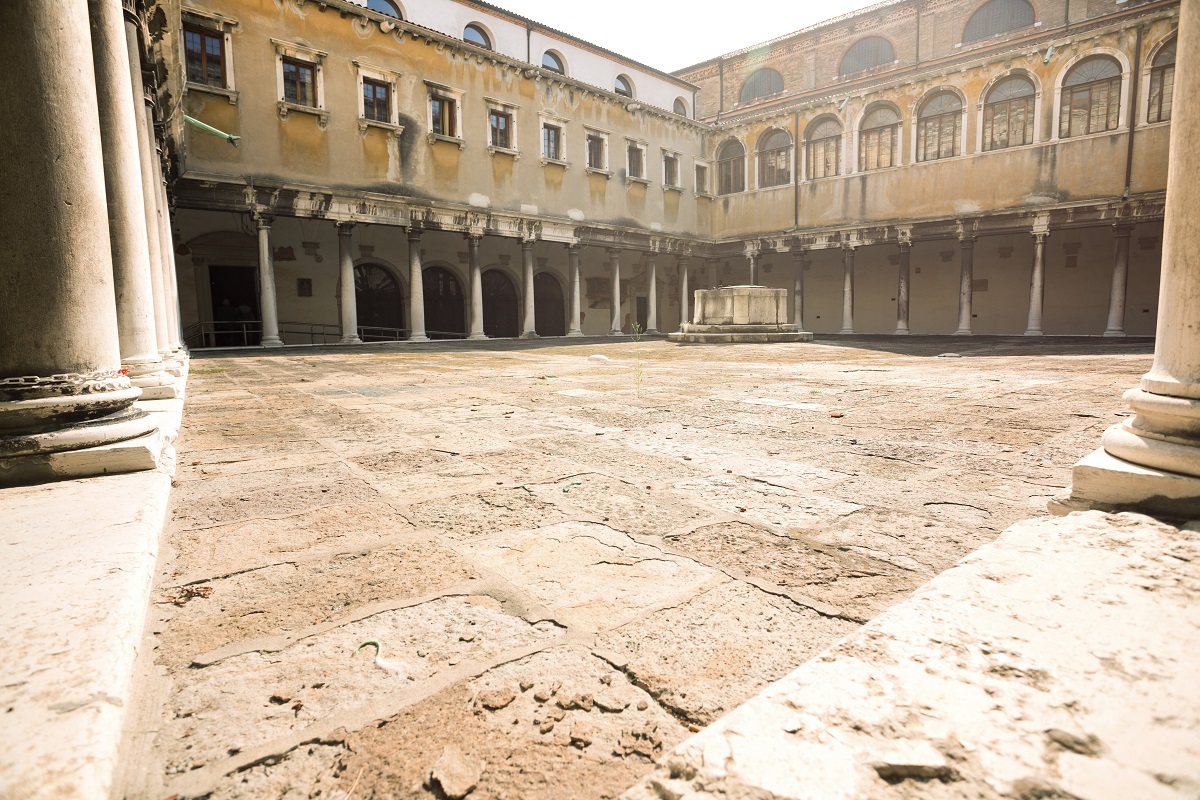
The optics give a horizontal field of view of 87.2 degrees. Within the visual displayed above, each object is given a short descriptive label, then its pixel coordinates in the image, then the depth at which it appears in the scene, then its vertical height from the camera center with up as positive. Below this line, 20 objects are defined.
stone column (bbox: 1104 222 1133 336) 17.08 +1.11
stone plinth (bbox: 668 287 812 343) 15.74 +0.22
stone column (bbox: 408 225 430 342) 17.23 +1.16
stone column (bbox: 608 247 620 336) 22.48 +1.38
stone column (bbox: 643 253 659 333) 23.39 +1.26
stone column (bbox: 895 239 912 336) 20.50 +1.17
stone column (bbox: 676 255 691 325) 24.73 +1.64
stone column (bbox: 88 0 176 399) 4.05 +0.91
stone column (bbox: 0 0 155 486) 2.46 +0.33
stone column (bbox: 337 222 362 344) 16.08 +1.11
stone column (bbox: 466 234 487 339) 18.61 +1.17
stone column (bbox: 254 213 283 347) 14.99 +1.17
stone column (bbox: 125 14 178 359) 6.21 +1.74
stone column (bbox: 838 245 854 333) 21.80 +1.18
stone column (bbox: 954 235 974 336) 19.41 +1.12
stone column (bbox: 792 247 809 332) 22.62 +1.30
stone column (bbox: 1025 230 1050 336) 18.17 +1.11
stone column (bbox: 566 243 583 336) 21.16 +1.53
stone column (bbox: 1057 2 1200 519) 1.92 -0.24
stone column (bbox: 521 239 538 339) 19.88 +1.19
